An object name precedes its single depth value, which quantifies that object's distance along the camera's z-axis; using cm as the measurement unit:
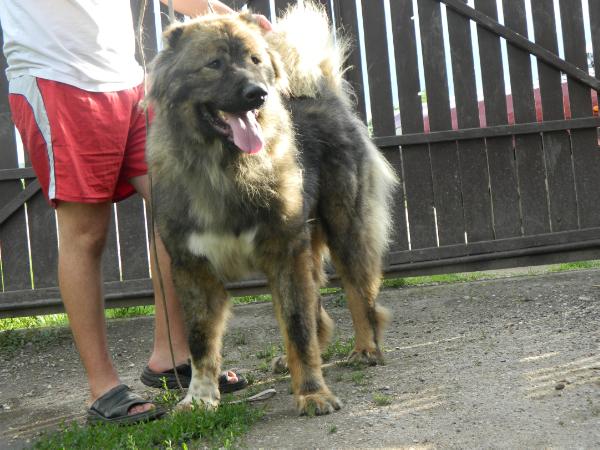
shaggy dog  300
